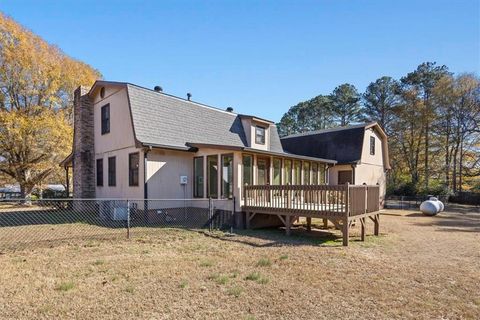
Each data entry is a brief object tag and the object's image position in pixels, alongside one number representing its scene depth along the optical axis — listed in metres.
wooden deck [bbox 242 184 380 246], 8.82
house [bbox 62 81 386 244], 10.08
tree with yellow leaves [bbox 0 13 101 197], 18.98
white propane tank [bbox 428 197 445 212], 17.91
